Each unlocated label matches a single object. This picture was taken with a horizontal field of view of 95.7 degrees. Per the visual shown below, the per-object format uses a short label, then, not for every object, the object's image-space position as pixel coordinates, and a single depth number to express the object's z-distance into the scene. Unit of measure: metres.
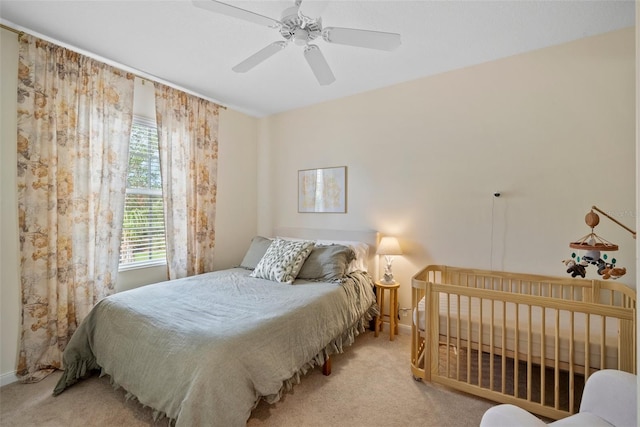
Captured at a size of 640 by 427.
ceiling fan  1.47
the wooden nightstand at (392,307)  2.75
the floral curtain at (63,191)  2.09
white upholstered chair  1.07
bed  1.40
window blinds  2.79
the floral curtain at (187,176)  2.93
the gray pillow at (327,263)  2.58
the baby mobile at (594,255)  1.48
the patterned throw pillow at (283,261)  2.59
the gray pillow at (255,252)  3.10
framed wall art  3.33
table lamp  2.78
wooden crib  1.59
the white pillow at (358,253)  2.86
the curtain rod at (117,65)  2.04
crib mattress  1.62
